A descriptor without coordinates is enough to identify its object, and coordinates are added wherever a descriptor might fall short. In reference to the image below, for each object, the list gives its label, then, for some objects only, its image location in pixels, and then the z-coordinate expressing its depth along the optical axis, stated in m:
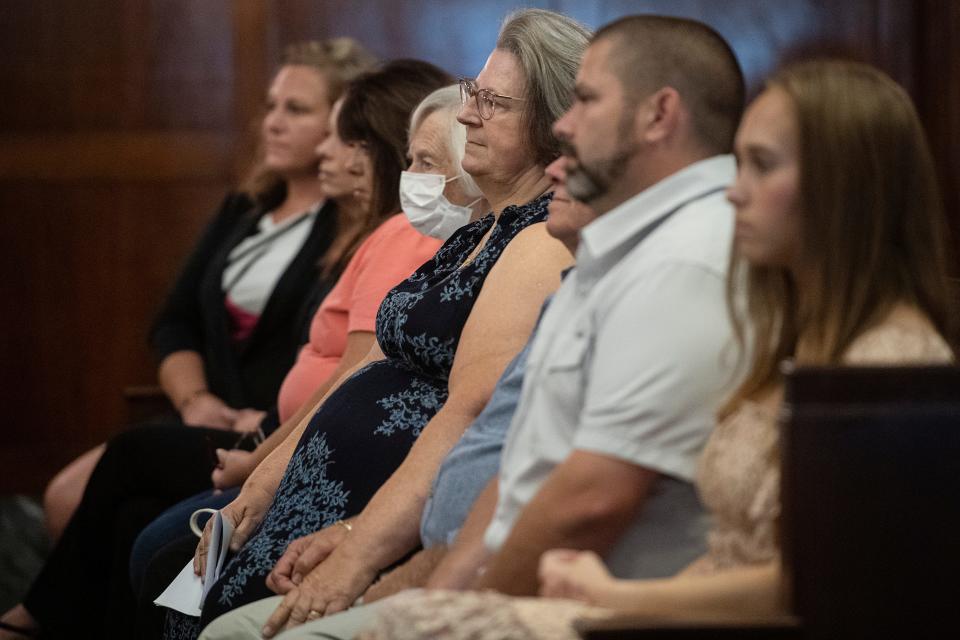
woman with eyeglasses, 4.96
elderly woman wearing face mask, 5.91
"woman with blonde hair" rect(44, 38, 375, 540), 7.91
